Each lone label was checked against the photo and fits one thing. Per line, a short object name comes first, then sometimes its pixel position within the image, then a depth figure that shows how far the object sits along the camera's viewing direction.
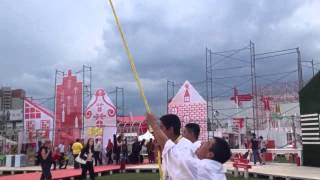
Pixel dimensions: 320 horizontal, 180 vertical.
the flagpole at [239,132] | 22.59
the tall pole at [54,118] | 20.40
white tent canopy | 22.71
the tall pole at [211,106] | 20.36
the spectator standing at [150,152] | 18.16
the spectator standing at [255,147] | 15.70
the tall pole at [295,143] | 18.84
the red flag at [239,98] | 26.88
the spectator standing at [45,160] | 9.95
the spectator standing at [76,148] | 15.39
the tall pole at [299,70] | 19.31
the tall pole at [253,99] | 19.79
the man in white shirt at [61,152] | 17.83
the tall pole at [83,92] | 20.61
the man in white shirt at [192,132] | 3.29
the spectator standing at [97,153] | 17.41
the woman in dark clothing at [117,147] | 17.59
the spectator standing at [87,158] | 10.79
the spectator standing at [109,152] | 17.84
